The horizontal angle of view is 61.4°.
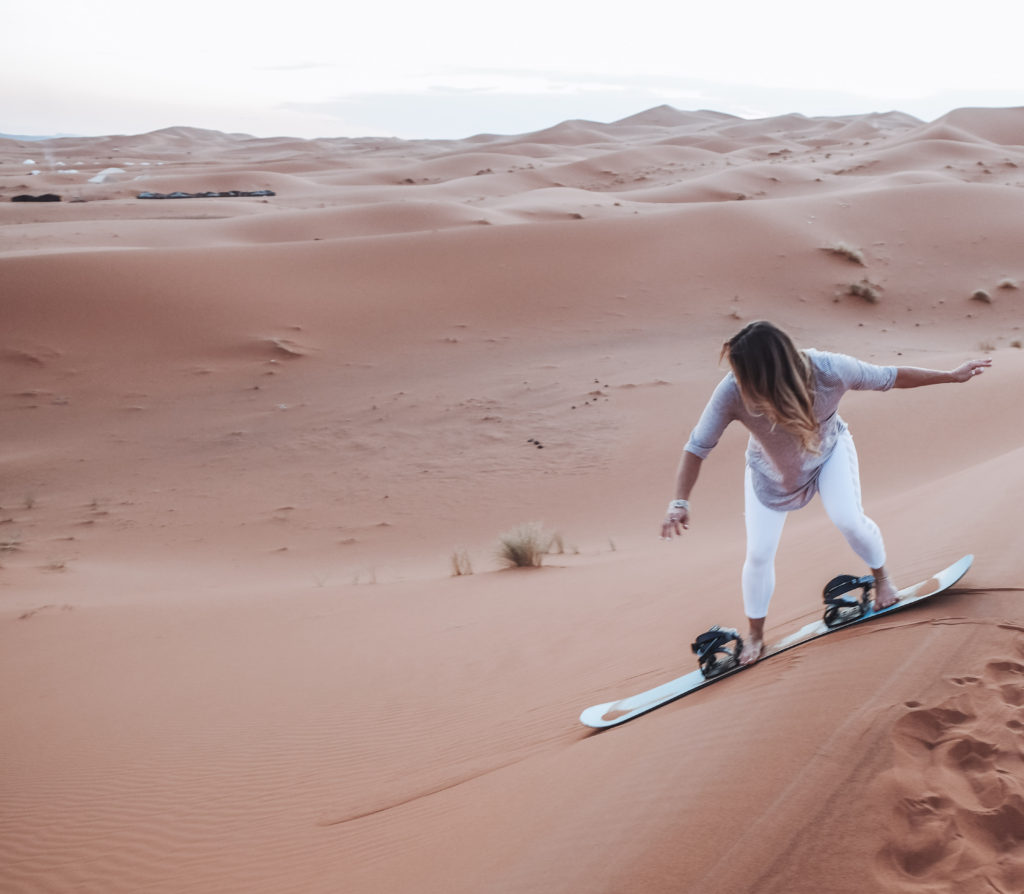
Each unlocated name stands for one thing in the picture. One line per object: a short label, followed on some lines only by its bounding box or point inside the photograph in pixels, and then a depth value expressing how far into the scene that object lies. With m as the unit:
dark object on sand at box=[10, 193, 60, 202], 35.02
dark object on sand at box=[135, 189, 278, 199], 36.53
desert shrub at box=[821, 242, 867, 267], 21.77
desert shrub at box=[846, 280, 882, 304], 19.77
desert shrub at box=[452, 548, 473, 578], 7.98
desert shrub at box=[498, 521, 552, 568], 7.95
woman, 3.28
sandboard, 3.97
